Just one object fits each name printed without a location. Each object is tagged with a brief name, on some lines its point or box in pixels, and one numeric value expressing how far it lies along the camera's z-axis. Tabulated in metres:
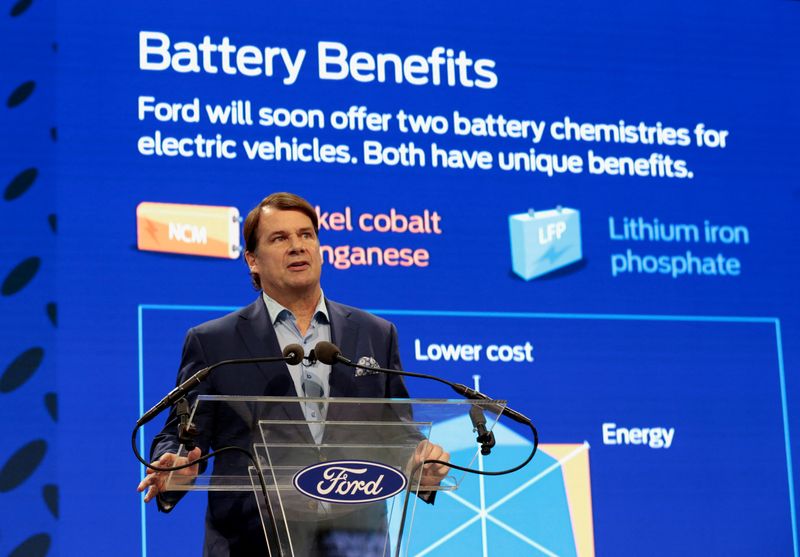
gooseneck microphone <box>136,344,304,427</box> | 3.73
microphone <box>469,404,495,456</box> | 3.86
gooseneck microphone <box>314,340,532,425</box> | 3.98
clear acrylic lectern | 3.60
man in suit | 4.31
